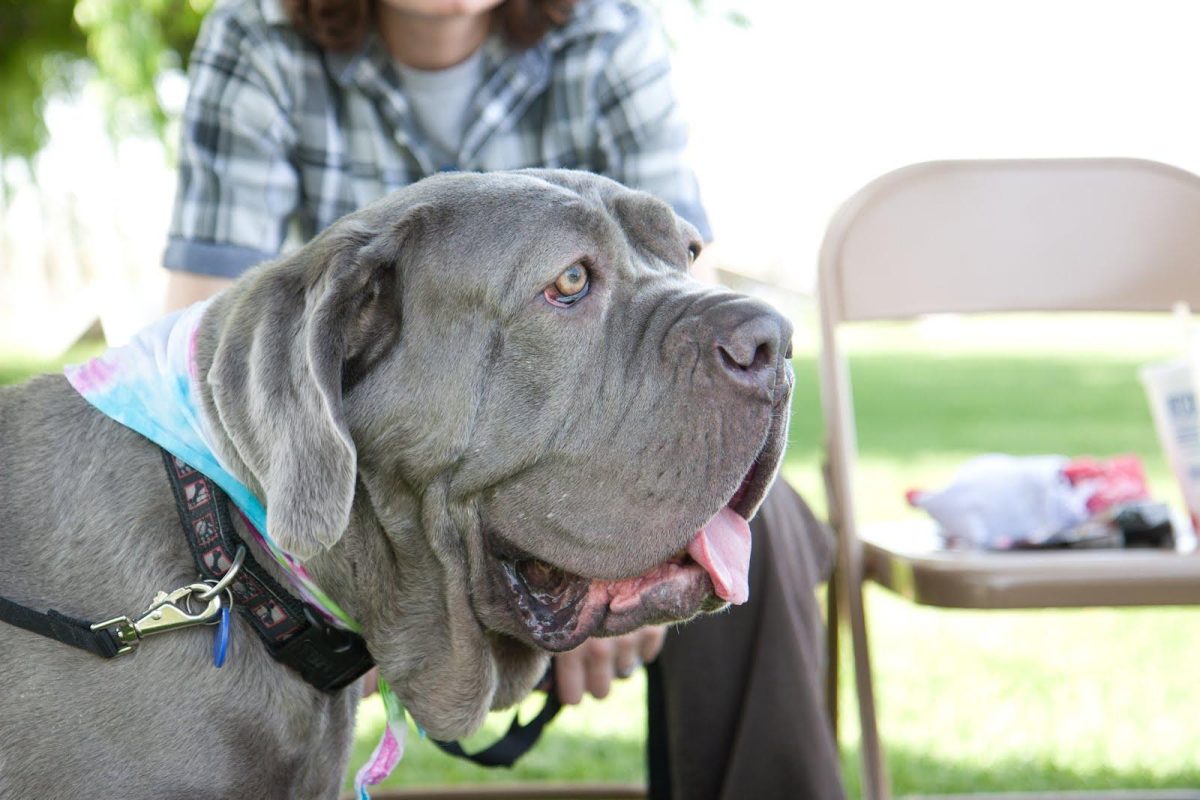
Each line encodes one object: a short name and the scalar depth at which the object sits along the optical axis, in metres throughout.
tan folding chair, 3.53
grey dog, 1.80
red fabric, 3.19
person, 3.02
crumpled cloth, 3.14
